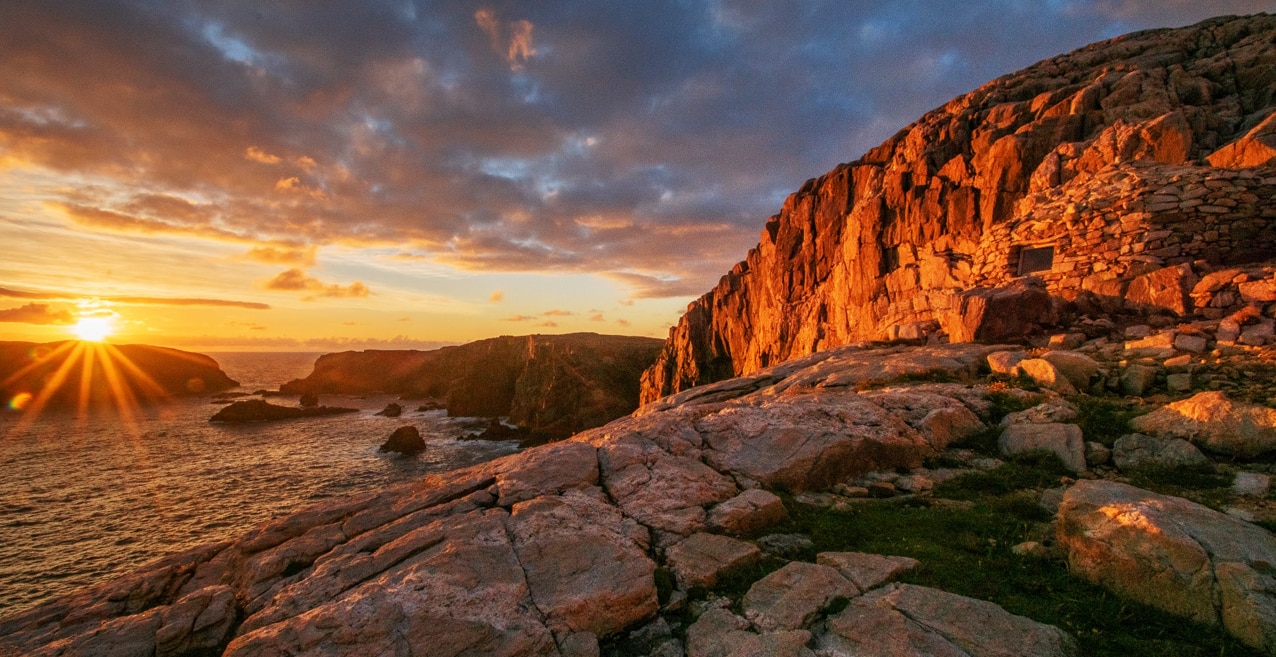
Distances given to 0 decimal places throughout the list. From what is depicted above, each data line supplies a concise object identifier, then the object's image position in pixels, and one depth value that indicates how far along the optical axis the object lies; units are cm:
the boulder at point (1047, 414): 1030
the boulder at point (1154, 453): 822
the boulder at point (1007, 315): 1736
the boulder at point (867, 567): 595
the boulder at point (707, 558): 648
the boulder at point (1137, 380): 1116
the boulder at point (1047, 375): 1166
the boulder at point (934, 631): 468
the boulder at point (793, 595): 548
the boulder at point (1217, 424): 814
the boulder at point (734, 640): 497
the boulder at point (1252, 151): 1836
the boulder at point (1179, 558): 469
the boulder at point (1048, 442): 906
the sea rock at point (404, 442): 6222
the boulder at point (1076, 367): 1184
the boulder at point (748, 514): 775
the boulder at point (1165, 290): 1565
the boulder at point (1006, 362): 1326
